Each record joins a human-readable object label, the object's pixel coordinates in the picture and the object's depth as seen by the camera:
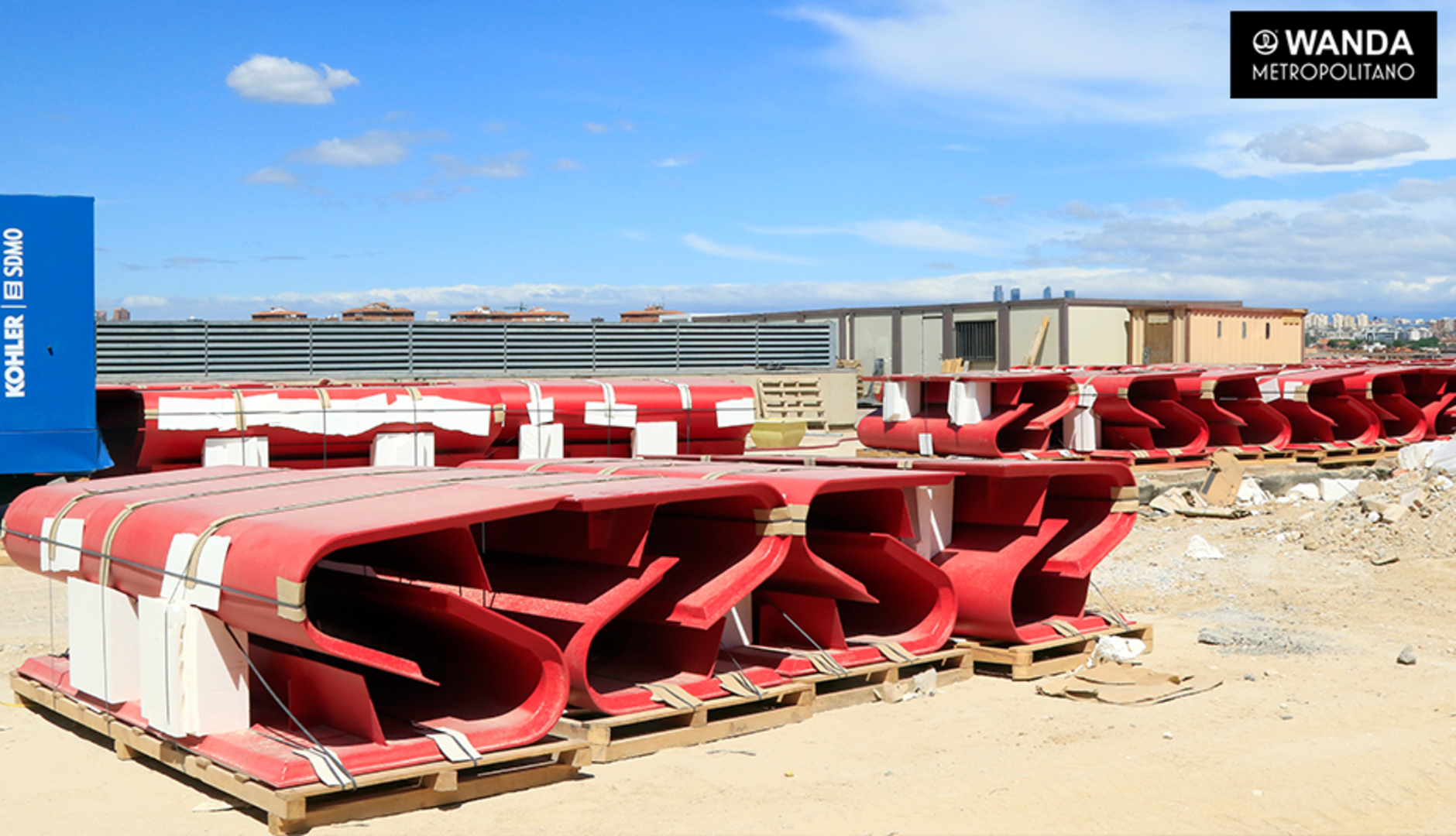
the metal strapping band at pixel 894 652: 7.89
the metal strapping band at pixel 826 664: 7.53
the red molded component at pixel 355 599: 5.46
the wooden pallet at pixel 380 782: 5.28
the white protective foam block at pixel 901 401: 17.94
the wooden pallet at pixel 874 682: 7.52
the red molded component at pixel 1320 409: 17.92
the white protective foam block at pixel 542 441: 12.58
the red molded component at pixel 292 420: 11.13
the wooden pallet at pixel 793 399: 29.02
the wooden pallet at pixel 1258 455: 16.92
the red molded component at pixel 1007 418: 16.27
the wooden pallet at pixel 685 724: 6.45
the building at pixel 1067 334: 31.80
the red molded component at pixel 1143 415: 16.52
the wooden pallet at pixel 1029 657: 8.30
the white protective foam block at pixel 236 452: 11.19
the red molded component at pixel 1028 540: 8.51
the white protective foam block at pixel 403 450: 11.84
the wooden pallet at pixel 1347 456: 17.61
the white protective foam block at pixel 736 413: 13.77
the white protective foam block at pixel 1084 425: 16.52
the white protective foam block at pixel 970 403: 16.48
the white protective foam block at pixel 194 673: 5.82
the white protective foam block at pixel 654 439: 13.20
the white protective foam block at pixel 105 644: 6.57
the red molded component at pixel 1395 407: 19.25
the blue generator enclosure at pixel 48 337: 10.71
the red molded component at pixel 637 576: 6.66
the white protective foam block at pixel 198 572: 5.74
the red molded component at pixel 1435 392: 19.78
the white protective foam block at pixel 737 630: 7.88
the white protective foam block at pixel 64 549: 7.11
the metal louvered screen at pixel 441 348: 23.41
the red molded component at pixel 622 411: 12.74
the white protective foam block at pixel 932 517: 8.69
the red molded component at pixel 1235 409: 17.19
